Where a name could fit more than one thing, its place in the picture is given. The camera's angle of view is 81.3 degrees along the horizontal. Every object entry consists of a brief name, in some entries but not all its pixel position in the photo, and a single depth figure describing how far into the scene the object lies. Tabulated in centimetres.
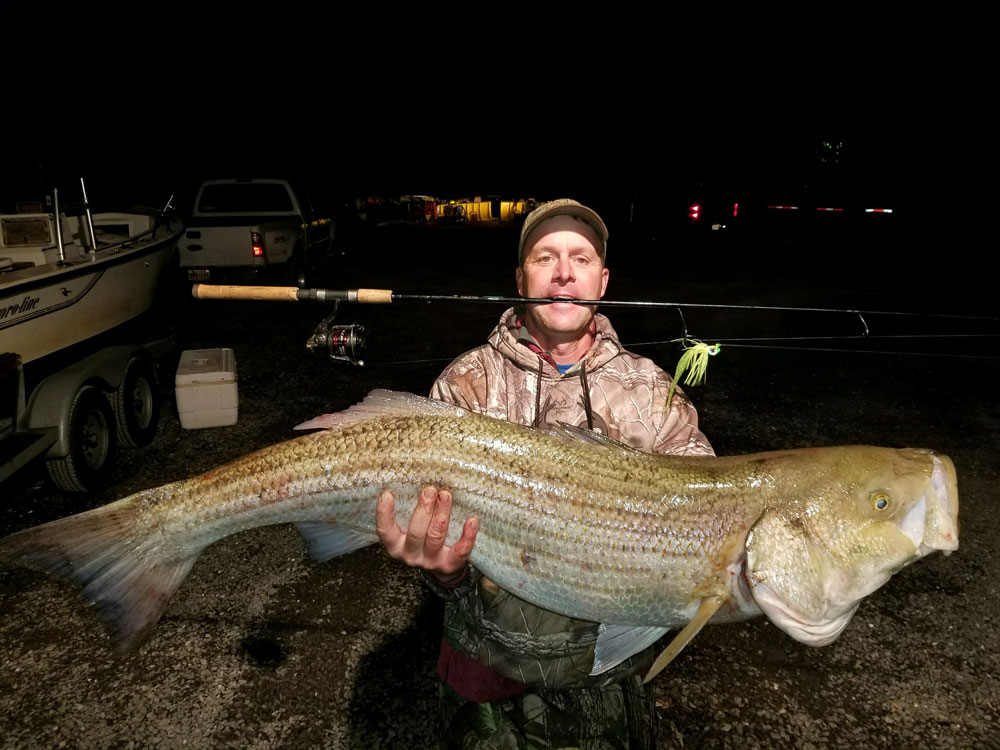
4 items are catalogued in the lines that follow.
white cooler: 558
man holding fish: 232
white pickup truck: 1005
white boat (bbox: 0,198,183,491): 424
